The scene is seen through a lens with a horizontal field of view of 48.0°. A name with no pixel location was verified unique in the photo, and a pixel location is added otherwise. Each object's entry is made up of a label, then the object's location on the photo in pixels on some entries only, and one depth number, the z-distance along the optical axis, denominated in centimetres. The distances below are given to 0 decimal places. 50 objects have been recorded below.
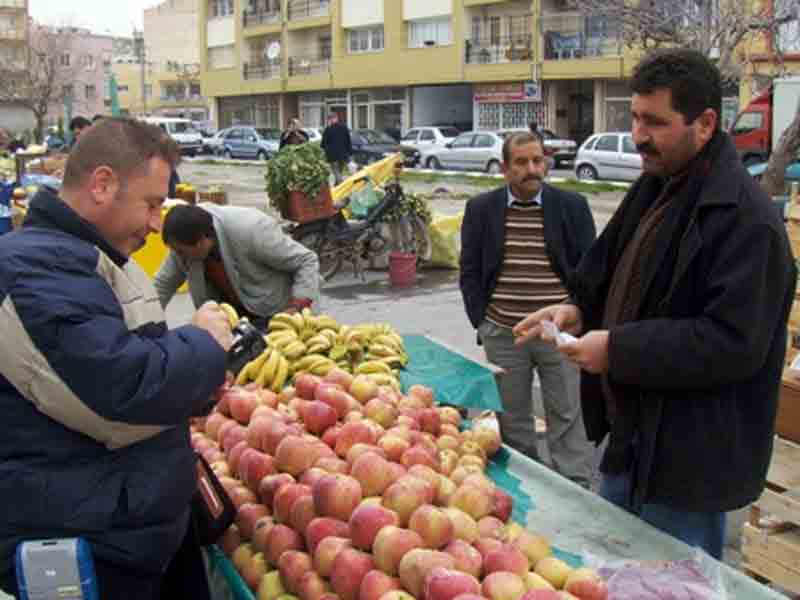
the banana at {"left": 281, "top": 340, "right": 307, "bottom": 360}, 423
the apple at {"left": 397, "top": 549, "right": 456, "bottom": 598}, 221
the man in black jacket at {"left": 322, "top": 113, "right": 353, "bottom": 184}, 2131
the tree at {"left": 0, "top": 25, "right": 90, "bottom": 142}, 4397
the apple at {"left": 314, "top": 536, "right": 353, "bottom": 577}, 241
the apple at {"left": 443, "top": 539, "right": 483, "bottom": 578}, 227
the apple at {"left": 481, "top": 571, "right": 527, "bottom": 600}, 215
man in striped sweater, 481
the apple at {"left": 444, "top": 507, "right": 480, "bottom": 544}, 245
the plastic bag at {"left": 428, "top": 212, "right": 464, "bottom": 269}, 1230
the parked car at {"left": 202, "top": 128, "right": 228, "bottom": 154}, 4189
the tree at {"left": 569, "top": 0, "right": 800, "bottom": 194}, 1362
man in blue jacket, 200
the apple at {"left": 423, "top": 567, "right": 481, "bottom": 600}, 212
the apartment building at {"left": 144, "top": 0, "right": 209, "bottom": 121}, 7544
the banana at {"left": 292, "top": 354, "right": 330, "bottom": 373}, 410
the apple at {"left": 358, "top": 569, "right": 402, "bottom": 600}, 224
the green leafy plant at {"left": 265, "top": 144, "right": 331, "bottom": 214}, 1102
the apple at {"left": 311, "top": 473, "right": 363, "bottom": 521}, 256
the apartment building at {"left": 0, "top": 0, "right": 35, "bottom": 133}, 5756
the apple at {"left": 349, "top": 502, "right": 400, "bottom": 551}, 239
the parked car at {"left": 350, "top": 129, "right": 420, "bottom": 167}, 3156
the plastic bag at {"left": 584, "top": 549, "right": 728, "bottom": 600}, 229
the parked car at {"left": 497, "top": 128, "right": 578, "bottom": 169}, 2980
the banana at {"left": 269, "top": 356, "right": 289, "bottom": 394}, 401
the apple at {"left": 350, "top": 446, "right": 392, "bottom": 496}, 263
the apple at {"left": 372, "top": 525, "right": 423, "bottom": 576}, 229
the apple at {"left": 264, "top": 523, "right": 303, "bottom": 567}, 264
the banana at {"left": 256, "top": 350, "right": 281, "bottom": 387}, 403
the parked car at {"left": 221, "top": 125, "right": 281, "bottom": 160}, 3866
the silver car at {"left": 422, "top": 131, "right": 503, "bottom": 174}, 2861
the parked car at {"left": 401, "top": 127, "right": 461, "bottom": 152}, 3206
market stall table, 257
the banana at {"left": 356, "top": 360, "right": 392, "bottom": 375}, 406
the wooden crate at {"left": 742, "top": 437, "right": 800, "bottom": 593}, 343
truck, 2053
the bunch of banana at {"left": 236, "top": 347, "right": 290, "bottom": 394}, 403
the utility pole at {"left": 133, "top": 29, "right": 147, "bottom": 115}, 6682
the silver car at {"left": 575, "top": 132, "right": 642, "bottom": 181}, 2394
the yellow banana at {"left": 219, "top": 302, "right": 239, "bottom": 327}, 406
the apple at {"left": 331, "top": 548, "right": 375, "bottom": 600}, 232
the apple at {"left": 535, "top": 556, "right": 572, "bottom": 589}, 229
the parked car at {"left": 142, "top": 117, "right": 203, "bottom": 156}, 4331
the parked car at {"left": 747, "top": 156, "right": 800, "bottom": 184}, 1689
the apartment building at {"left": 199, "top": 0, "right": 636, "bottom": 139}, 3619
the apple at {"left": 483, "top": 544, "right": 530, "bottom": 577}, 227
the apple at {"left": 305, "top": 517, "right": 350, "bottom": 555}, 251
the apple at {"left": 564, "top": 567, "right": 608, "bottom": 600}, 221
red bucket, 1138
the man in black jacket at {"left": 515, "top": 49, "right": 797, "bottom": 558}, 238
